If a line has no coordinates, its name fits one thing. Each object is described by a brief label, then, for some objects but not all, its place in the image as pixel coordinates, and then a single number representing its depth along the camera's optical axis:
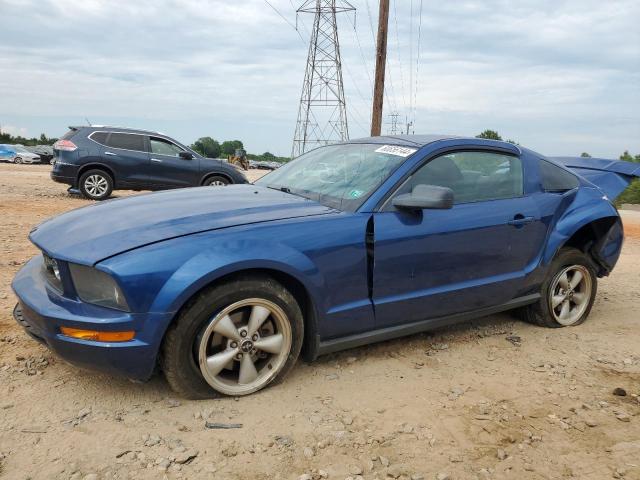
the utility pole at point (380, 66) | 16.53
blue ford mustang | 2.61
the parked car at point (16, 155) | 34.09
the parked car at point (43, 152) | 36.81
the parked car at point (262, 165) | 60.16
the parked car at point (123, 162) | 11.10
